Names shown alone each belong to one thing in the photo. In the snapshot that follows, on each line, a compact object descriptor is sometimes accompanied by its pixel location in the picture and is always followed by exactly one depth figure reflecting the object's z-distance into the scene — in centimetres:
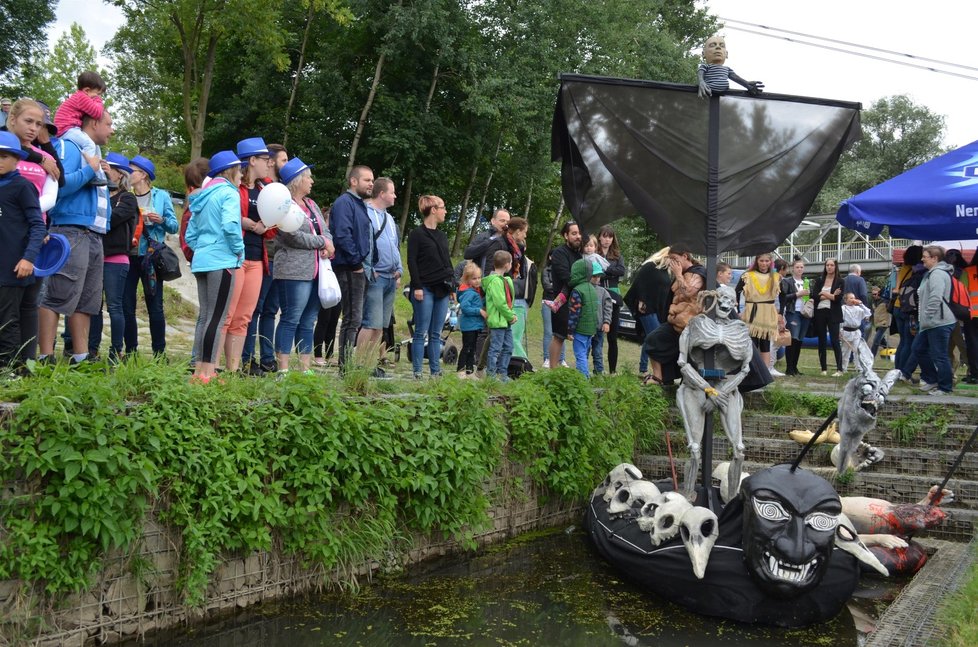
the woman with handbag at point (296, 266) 753
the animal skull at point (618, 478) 718
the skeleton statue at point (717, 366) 682
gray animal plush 607
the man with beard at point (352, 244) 816
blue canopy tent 871
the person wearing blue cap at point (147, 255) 780
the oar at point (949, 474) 632
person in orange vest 1116
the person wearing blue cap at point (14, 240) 551
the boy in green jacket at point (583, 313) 1038
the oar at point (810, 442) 559
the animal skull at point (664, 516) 607
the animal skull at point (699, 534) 573
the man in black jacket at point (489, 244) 1029
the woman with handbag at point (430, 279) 902
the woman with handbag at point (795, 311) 1426
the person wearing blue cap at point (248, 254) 695
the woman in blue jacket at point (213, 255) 626
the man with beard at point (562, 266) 1076
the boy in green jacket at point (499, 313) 945
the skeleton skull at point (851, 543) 572
